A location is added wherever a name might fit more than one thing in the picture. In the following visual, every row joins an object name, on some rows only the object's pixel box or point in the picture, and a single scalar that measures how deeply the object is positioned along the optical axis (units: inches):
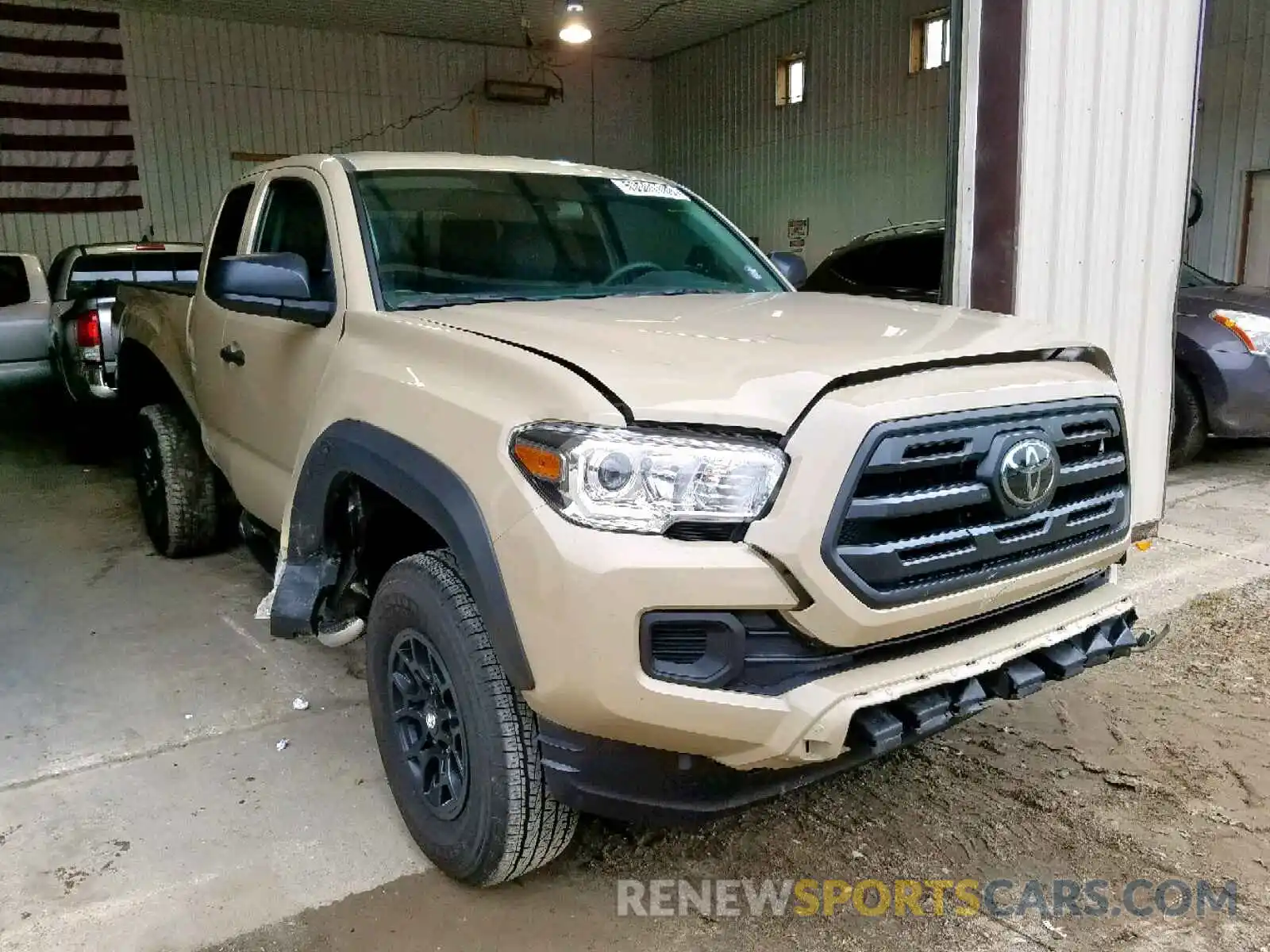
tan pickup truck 73.9
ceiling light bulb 495.2
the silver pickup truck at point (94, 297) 256.4
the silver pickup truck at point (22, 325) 355.3
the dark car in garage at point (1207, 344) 254.7
